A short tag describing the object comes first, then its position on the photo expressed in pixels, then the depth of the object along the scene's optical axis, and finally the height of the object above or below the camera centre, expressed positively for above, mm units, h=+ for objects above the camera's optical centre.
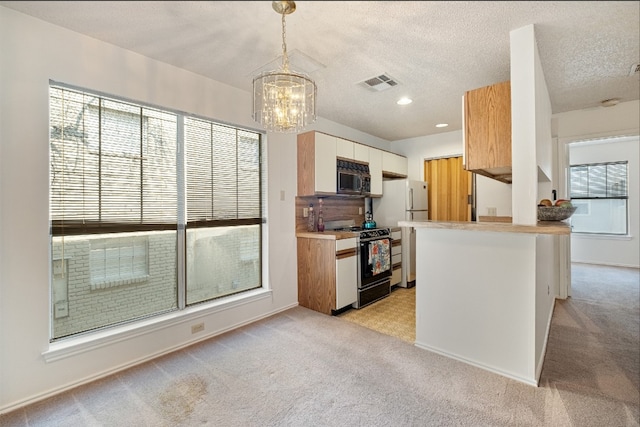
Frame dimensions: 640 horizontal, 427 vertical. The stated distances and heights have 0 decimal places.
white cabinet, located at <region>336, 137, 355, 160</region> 3928 +888
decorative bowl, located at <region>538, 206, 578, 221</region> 2408 -5
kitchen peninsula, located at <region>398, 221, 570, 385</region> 2068 -639
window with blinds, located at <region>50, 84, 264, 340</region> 2168 +49
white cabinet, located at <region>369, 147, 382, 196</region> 4484 +671
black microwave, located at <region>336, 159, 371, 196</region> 3961 +496
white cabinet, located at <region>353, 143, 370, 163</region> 4184 +882
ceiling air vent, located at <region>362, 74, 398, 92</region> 2843 +1313
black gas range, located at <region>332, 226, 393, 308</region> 3725 -690
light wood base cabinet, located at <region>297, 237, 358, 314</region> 3424 -734
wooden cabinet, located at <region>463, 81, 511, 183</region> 2357 +704
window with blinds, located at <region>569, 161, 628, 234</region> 6066 +313
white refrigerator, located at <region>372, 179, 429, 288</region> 4605 +63
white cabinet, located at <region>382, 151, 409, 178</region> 4802 +816
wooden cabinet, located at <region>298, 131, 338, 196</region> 3627 +627
